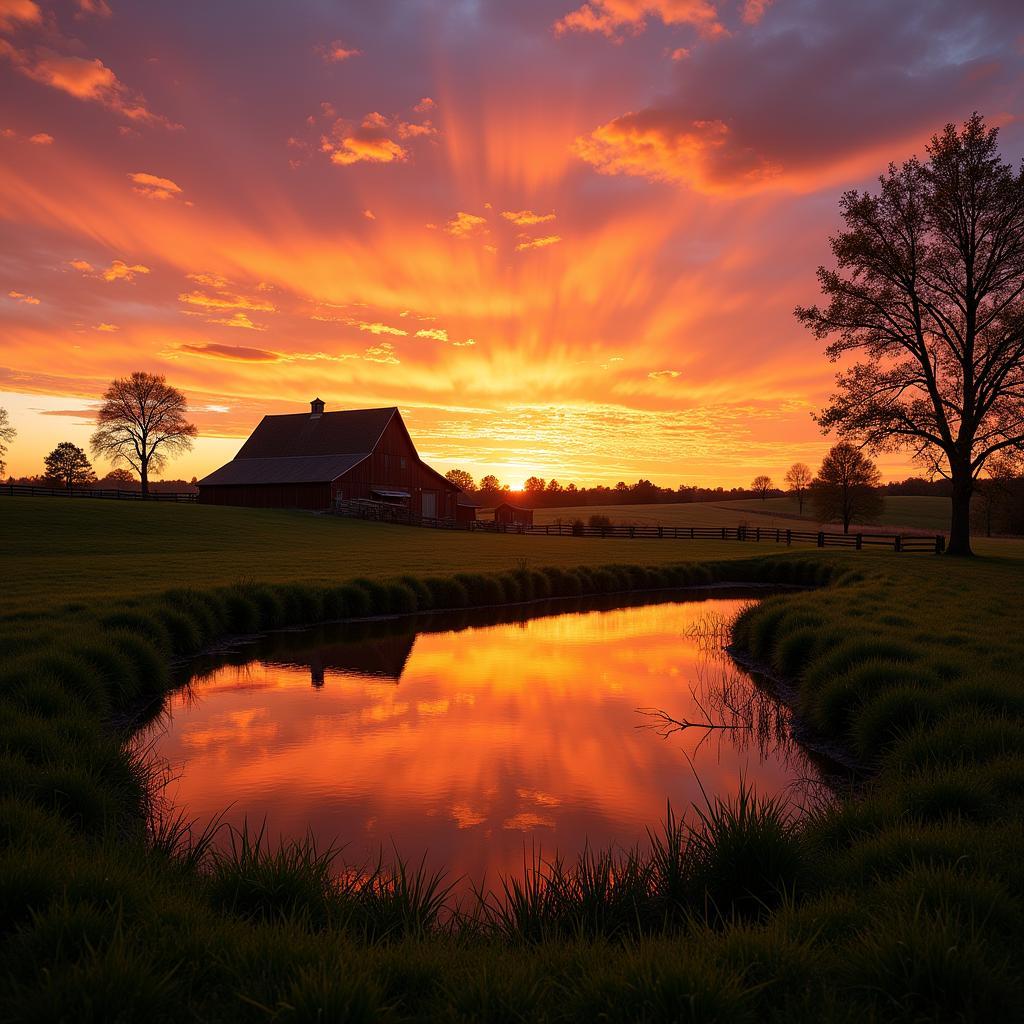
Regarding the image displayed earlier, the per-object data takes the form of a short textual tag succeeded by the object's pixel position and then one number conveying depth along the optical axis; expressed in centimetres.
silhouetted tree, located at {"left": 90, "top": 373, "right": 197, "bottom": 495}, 7744
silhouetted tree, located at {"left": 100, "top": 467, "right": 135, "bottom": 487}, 12025
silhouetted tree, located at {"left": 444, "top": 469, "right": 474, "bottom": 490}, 16388
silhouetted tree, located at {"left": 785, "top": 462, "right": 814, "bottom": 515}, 11581
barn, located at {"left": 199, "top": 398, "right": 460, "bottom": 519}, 6059
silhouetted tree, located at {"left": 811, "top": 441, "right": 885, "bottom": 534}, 7738
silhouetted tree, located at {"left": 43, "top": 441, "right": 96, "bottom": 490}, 10025
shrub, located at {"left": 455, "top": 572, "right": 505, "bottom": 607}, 2664
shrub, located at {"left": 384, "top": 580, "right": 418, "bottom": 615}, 2344
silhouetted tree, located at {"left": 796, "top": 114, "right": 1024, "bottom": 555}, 3259
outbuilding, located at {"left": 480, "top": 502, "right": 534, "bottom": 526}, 8250
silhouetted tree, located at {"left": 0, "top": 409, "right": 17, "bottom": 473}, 6456
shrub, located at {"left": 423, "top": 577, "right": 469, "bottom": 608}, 2534
